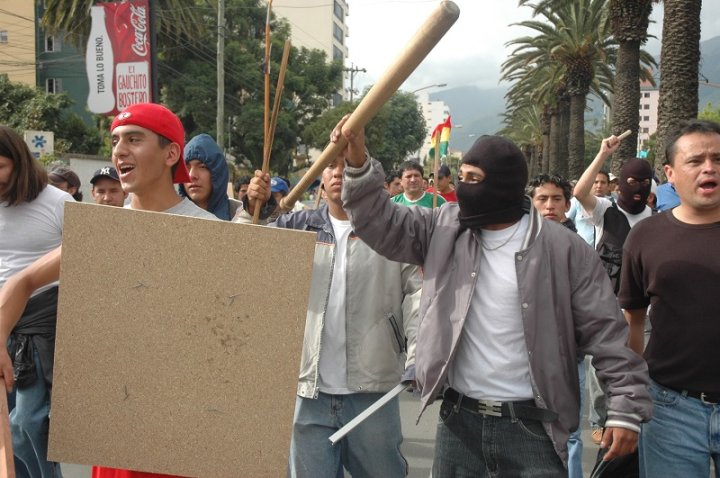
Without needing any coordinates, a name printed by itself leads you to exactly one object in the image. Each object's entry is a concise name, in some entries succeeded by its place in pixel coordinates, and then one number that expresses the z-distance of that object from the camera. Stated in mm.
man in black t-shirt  2986
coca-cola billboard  12930
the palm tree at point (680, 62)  13227
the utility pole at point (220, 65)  22766
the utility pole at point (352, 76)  59806
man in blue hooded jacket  4297
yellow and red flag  10578
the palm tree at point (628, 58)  18375
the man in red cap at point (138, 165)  2645
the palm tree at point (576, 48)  26250
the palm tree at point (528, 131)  50281
